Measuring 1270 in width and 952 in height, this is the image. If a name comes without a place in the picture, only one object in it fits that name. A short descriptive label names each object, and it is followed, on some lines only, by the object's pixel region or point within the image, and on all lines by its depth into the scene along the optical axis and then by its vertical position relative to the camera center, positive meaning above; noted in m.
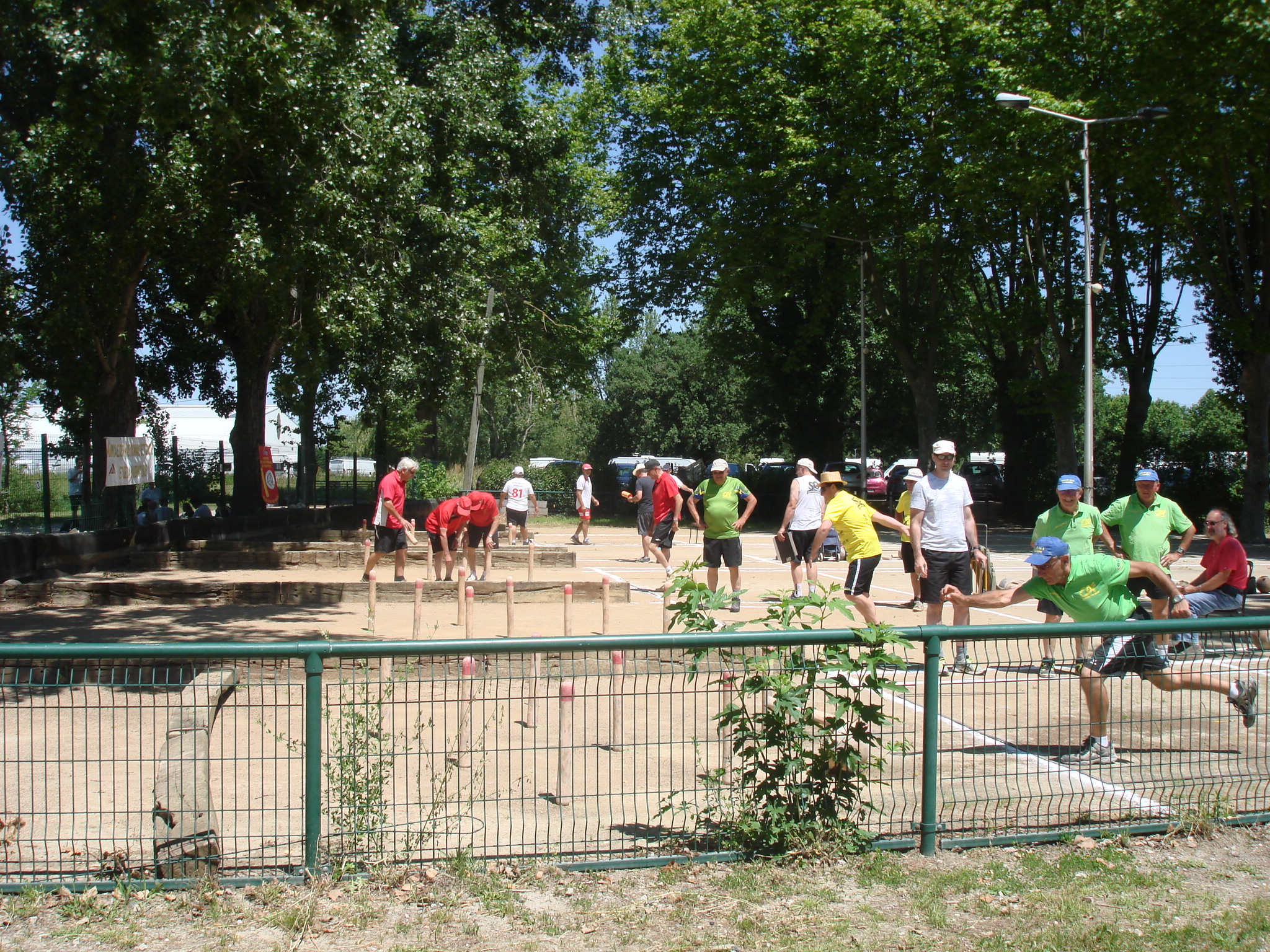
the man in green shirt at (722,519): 12.22 -0.44
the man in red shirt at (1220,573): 8.30 -0.72
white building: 30.72 +1.57
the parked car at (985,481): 37.00 -0.06
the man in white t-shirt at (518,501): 21.44 -0.43
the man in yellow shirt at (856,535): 9.54 -0.50
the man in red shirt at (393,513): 13.52 -0.41
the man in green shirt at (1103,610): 5.60 -0.78
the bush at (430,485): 32.16 -0.15
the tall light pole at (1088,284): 21.02 +4.21
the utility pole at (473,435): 26.56 +1.14
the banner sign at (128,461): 16.81 +0.30
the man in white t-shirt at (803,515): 12.20 -0.40
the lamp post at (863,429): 31.27 +1.55
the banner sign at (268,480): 24.08 -0.01
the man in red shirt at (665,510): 15.52 -0.44
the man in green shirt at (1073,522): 8.12 -0.32
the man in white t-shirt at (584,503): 25.77 -0.56
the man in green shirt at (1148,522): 8.45 -0.34
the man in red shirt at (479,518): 14.09 -0.50
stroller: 20.70 -1.34
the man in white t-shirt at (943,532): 9.11 -0.45
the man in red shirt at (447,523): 14.20 -0.58
